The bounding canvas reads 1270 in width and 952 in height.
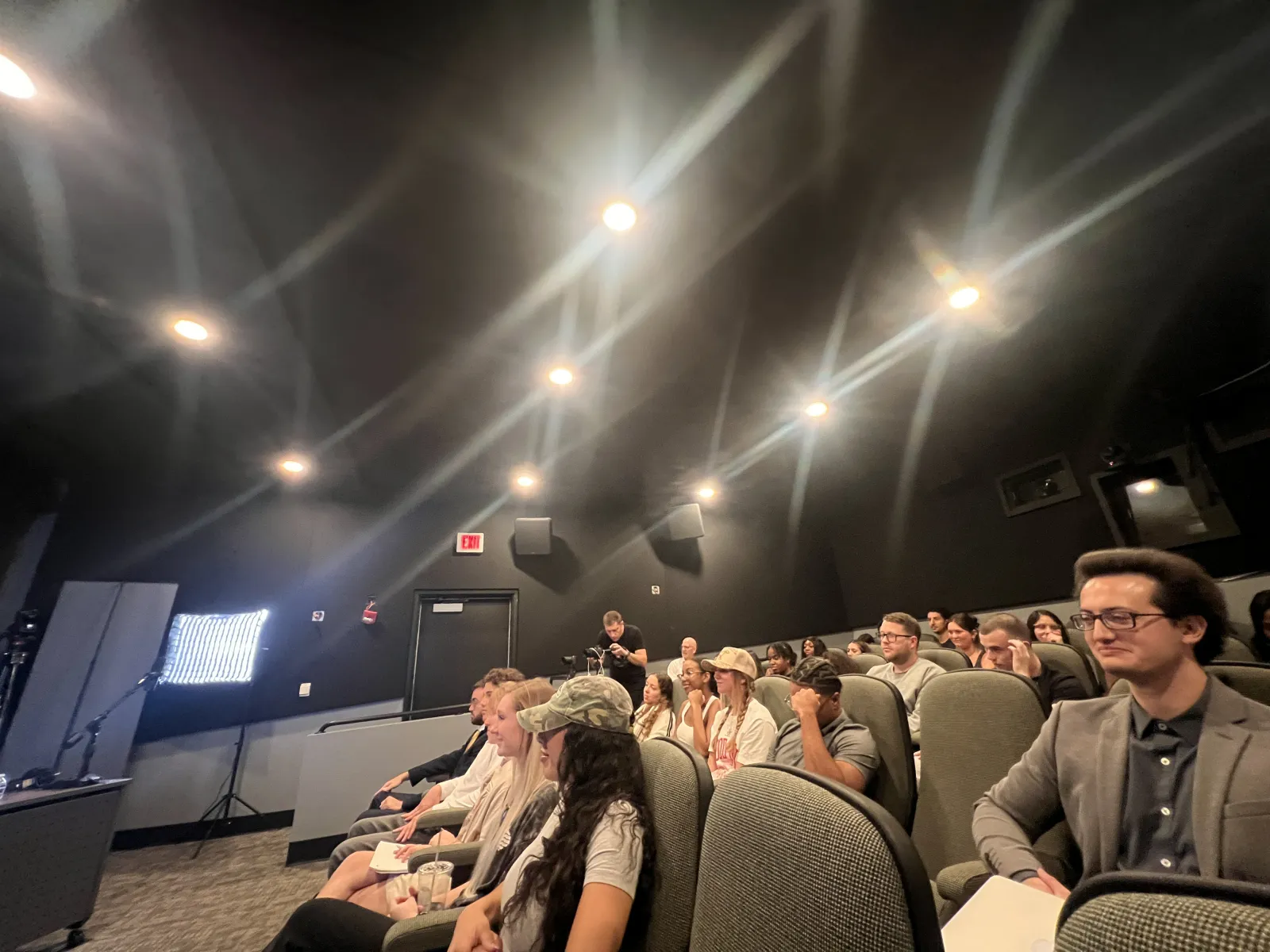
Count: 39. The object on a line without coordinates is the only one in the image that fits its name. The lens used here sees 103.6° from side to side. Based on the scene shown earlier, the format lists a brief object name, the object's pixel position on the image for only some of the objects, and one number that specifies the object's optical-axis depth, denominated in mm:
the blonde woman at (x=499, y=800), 1898
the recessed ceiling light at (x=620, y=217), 2365
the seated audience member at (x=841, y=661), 3248
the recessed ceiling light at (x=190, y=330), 2902
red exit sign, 6129
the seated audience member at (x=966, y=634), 3758
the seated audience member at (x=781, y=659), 3893
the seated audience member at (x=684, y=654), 4763
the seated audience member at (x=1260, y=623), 3307
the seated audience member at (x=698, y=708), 2766
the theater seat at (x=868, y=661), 4036
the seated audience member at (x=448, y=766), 3322
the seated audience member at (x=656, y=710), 3570
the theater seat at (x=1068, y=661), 2295
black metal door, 5645
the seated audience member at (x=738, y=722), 2307
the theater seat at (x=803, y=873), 573
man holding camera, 4691
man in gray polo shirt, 1721
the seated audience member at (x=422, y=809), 2391
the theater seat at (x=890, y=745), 1697
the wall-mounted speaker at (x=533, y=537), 6254
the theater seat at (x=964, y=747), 1533
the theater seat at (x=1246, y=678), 1168
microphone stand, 3850
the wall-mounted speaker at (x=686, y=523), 6473
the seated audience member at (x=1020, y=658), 2162
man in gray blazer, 965
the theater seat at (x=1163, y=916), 330
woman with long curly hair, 1117
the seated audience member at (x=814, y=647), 4707
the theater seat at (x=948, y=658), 3100
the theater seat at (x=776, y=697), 2590
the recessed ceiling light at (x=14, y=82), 1708
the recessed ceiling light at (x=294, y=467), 4734
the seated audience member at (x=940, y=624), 4980
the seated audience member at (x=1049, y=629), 3135
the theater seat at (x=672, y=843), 1042
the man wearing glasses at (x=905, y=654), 2865
